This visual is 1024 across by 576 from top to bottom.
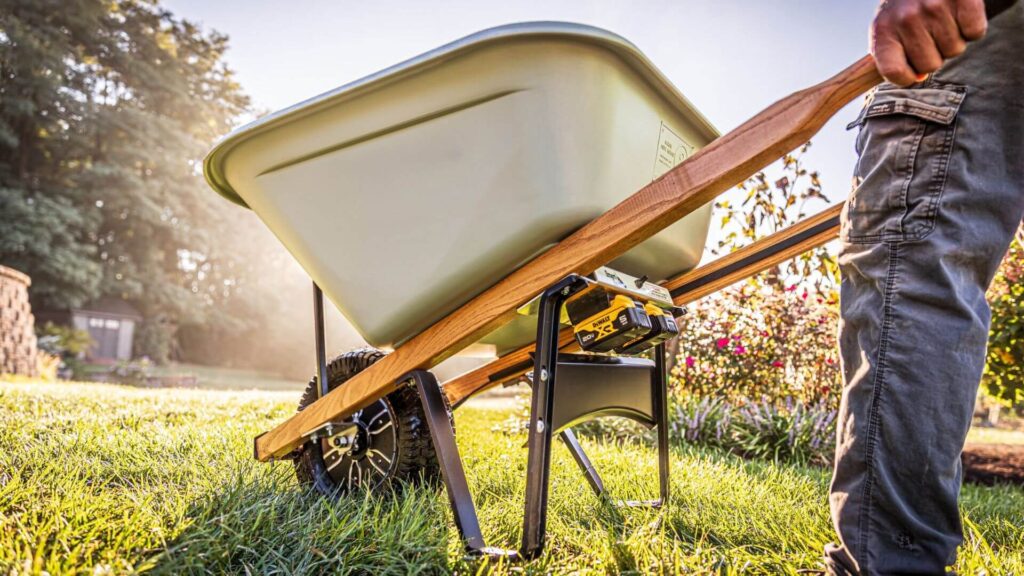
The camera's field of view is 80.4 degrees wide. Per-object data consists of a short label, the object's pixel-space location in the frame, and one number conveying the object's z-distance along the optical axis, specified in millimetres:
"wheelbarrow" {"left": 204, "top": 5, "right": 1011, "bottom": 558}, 1079
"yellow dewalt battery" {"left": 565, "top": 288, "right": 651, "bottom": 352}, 1135
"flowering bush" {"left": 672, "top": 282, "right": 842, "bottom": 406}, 3664
